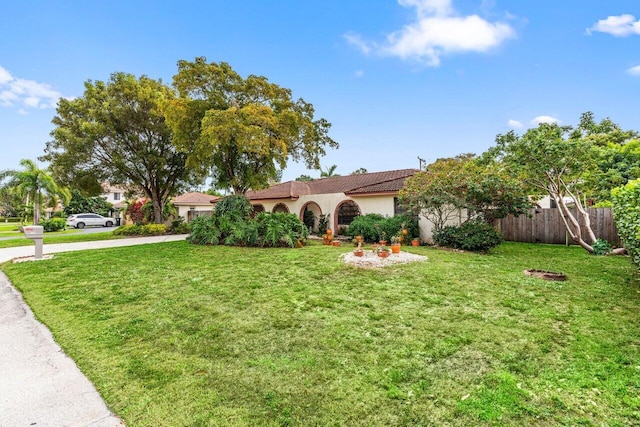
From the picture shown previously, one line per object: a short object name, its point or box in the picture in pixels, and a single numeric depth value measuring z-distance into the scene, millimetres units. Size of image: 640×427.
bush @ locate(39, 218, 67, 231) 26547
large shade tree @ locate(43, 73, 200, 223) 18547
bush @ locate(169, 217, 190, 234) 20656
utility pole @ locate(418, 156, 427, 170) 28520
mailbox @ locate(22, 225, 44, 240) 10245
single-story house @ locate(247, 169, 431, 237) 15547
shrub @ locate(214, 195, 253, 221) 14656
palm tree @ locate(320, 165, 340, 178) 32969
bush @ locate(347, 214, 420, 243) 13797
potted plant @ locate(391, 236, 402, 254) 9609
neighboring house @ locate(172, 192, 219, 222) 28656
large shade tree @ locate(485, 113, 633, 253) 9933
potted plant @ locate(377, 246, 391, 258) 8984
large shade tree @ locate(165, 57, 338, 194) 12625
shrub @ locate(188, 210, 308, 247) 12461
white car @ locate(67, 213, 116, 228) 30422
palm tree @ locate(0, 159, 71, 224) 25688
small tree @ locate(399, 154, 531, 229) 10602
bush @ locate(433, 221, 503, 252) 10797
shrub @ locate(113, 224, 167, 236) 19438
